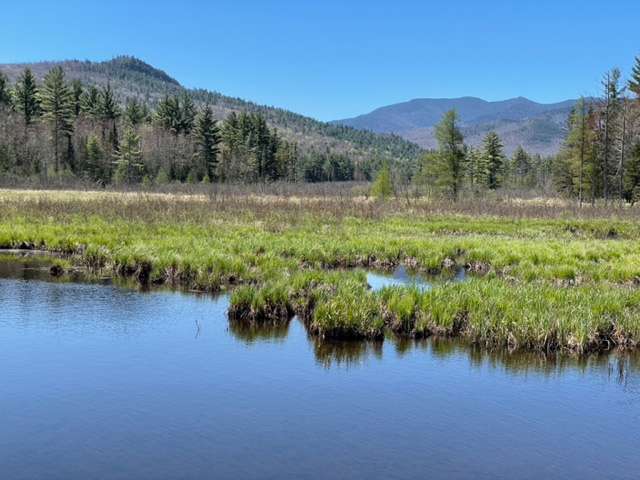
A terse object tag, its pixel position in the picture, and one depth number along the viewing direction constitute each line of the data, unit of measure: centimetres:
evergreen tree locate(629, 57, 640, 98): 6754
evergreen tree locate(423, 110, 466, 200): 6612
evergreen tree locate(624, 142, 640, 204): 6500
